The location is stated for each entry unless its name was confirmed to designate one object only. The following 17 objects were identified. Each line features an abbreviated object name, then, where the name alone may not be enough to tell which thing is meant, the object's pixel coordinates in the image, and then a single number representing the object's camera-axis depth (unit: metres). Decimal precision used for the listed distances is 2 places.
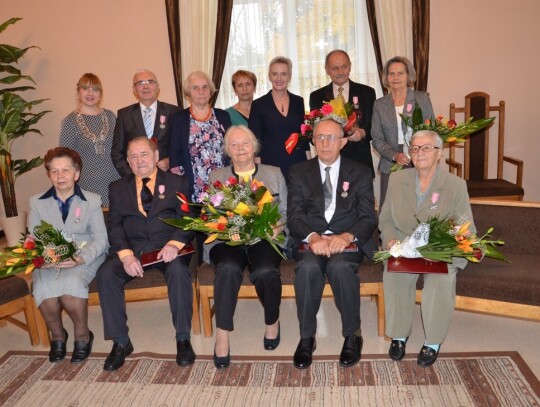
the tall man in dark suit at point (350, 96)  4.39
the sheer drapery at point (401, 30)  5.94
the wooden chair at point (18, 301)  3.52
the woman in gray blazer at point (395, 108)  4.11
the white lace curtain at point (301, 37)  6.07
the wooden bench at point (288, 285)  3.43
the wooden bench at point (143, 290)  3.60
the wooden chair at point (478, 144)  5.79
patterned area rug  2.83
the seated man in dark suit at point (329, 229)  3.26
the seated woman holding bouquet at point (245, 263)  3.29
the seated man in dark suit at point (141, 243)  3.36
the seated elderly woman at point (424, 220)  3.14
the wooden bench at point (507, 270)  3.12
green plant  5.76
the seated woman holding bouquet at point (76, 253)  3.39
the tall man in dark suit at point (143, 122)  4.16
